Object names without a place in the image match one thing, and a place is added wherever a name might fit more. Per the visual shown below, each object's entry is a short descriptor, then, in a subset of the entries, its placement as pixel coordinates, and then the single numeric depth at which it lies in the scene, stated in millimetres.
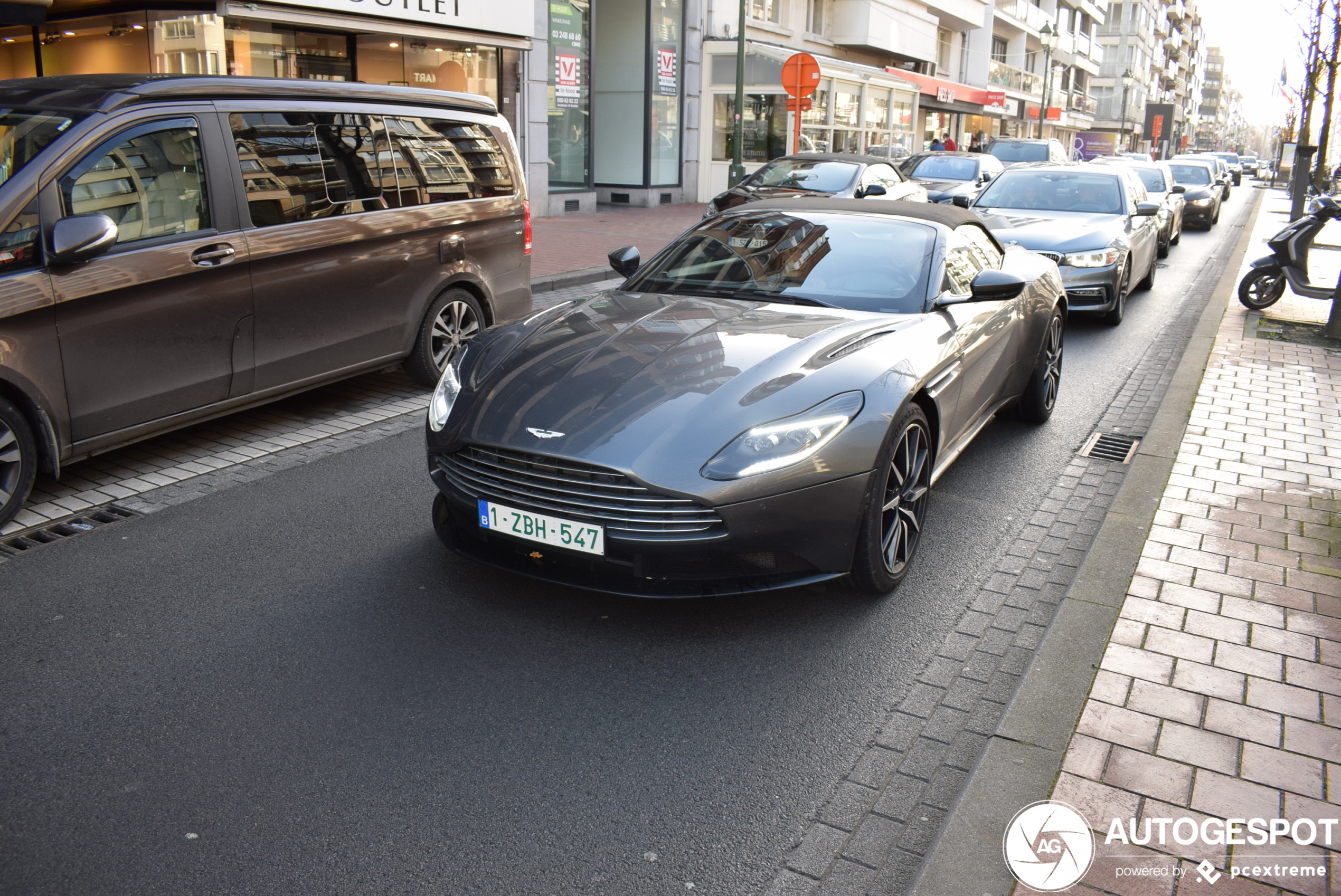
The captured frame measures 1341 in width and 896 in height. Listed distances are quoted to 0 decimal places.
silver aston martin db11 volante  3639
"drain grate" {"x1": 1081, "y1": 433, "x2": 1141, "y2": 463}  6418
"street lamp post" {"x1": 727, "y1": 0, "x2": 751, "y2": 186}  19266
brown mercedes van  4930
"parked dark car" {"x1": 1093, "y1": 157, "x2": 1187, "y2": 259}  16766
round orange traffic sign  20188
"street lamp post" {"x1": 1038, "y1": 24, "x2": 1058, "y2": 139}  47812
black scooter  10898
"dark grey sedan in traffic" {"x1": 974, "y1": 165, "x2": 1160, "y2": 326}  10656
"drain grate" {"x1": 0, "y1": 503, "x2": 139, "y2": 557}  4730
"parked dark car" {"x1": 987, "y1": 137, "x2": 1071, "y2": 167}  27109
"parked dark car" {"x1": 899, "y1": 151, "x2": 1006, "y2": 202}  20750
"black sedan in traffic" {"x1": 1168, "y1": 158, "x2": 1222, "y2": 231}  24203
